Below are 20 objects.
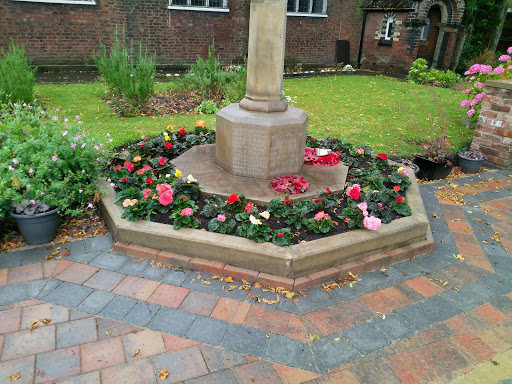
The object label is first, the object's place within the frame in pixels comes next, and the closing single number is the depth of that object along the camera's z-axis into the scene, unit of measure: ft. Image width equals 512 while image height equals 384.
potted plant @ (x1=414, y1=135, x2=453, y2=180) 19.77
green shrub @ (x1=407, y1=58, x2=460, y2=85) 47.73
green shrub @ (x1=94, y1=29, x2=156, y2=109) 25.49
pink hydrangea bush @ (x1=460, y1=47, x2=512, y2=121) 23.67
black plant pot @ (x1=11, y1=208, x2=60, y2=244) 11.21
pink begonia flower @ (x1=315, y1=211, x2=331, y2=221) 11.84
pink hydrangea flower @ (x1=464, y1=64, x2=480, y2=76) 24.62
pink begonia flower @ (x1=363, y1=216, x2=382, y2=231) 11.62
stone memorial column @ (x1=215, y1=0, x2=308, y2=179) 13.28
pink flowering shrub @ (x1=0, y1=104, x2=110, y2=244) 11.21
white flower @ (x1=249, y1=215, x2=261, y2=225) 11.28
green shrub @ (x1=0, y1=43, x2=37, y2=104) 23.38
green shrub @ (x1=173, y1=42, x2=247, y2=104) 30.53
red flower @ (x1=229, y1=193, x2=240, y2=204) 12.32
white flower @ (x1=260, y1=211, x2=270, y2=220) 12.04
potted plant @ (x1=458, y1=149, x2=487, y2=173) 20.54
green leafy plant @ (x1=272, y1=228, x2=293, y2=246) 10.83
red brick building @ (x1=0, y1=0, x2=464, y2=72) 40.32
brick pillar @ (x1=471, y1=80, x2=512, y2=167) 20.83
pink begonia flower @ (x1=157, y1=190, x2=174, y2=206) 12.09
